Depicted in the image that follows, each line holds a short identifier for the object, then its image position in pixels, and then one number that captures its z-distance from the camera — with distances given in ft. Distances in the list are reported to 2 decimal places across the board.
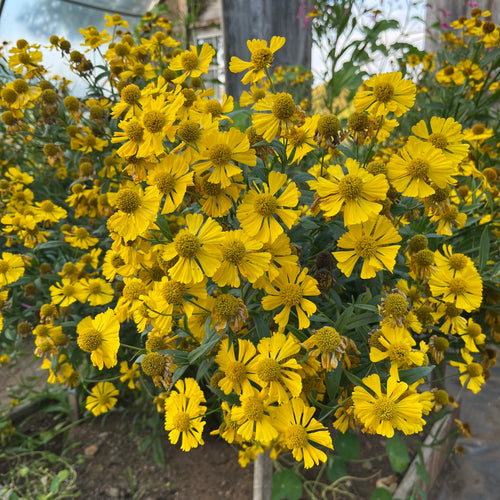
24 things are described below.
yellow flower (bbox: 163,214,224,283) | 1.98
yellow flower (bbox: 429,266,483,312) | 2.55
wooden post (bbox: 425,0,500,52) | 8.04
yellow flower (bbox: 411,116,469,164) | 2.27
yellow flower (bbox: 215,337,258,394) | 2.19
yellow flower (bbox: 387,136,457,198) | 2.08
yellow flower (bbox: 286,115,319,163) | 2.43
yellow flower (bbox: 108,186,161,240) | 2.12
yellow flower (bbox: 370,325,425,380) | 2.09
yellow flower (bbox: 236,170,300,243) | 2.05
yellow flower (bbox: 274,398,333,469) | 2.13
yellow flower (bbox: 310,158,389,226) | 1.98
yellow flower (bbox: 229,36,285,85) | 2.44
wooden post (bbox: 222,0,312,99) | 6.12
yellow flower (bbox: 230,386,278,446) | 2.09
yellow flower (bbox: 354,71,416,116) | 2.25
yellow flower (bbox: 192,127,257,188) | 2.06
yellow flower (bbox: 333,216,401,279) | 2.05
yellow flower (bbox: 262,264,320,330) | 2.13
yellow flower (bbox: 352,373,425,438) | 1.97
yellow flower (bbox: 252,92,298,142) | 2.20
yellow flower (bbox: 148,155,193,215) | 2.09
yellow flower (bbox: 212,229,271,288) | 1.97
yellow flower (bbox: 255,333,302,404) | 2.03
